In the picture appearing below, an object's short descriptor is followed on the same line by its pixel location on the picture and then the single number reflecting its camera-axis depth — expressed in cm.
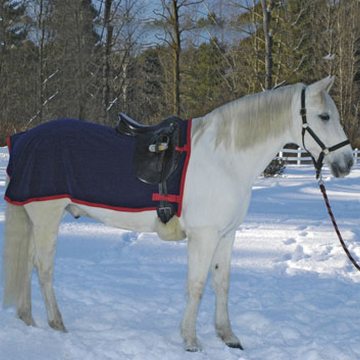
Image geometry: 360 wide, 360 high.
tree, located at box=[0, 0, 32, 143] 2341
